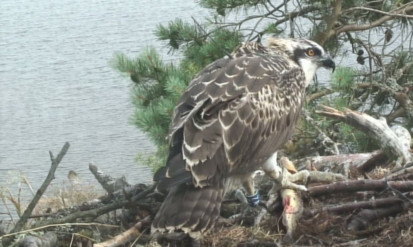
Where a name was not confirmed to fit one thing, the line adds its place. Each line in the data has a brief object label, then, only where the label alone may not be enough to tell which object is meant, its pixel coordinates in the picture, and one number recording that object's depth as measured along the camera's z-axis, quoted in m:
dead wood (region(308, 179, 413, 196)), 6.97
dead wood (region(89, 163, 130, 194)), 7.97
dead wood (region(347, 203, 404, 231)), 6.84
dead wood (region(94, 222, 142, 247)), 6.57
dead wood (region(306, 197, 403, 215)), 6.93
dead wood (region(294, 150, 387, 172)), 8.40
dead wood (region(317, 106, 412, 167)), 8.29
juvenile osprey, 6.30
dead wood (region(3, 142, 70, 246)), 6.68
